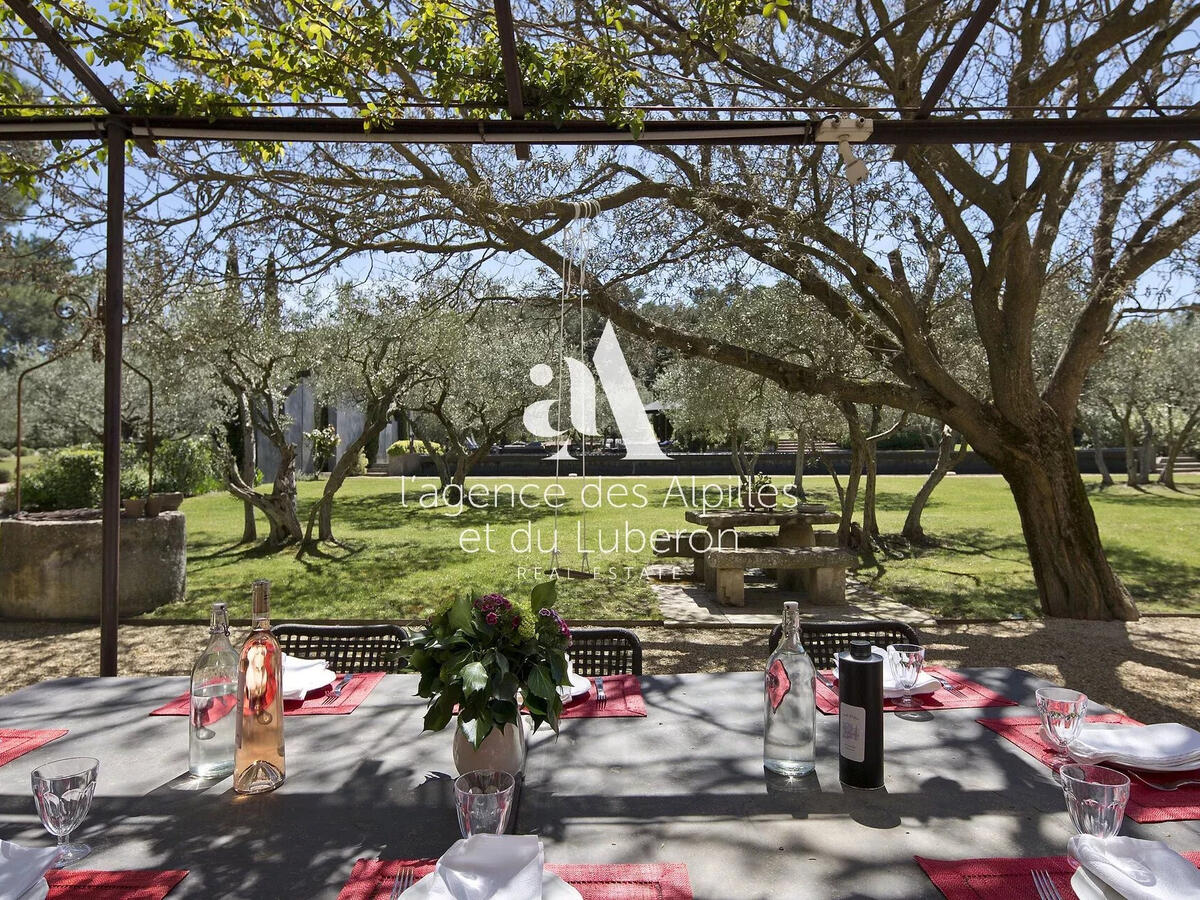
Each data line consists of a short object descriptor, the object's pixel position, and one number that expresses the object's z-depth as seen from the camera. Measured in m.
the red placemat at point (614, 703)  1.86
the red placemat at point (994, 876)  1.09
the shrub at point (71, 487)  9.02
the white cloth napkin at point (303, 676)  1.91
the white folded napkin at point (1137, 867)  1.03
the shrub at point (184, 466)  14.37
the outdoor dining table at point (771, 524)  7.46
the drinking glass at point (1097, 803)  1.16
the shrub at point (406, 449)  22.41
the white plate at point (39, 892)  1.05
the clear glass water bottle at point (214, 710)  1.47
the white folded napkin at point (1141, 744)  1.49
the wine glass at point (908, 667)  1.91
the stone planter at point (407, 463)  22.30
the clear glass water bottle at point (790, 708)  1.47
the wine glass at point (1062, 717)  1.53
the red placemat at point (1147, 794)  1.33
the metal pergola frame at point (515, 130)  2.93
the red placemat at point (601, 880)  1.10
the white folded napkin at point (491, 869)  1.04
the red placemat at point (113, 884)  1.10
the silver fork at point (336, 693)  1.93
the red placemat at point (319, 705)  1.86
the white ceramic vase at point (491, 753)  1.44
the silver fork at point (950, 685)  2.03
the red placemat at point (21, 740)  1.63
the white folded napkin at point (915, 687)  1.92
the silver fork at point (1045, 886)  1.08
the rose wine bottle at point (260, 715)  1.42
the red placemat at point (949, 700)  1.90
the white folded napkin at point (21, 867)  1.06
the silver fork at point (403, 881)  1.08
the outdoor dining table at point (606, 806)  1.19
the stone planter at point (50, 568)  5.91
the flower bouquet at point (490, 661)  1.37
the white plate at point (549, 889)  1.05
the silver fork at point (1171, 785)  1.43
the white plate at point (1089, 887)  1.05
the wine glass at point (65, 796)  1.17
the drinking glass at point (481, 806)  1.15
